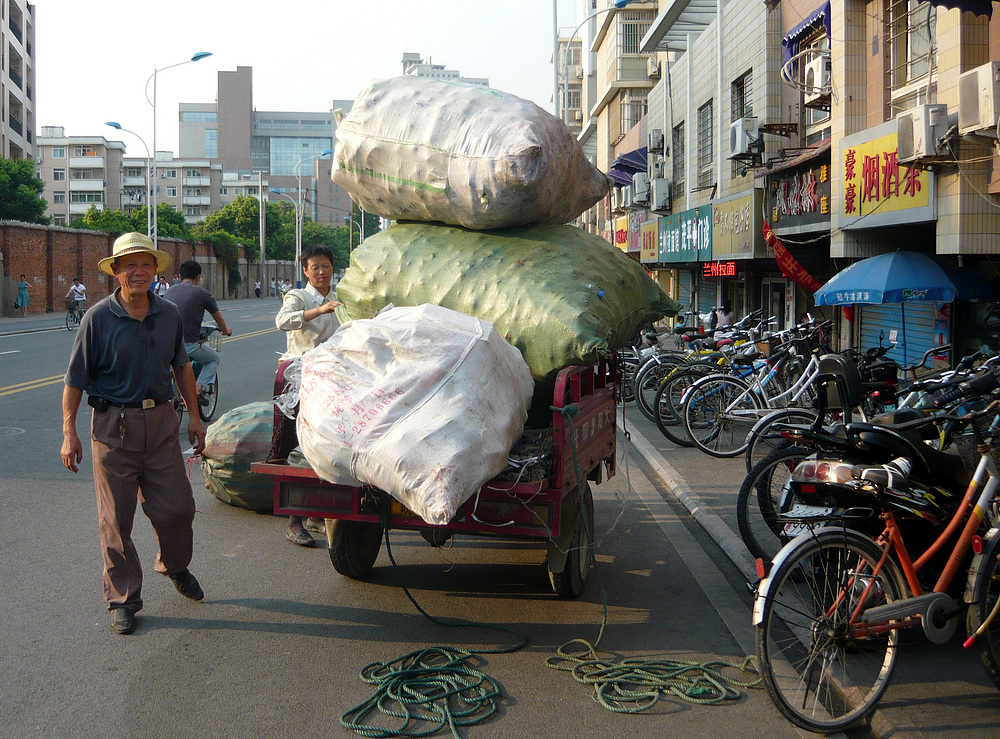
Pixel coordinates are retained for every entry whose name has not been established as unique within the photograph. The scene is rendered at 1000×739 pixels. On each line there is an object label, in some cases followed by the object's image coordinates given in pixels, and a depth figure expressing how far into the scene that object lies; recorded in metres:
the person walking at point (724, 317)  17.00
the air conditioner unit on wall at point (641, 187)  28.62
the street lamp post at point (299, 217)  60.86
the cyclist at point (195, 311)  9.52
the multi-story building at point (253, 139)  152.88
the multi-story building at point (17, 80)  53.06
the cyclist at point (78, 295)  30.75
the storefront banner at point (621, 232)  37.72
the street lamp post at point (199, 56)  38.34
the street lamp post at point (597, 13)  31.33
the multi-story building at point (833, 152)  9.23
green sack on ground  6.89
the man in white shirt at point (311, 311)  6.44
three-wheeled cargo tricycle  4.28
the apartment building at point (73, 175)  99.62
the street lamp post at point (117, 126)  45.91
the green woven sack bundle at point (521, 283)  4.80
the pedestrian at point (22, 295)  35.34
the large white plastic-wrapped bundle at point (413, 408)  3.79
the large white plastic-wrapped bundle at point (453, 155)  5.16
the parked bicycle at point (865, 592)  3.59
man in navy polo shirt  4.61
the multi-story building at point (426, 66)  137.19
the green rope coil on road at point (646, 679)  3.83
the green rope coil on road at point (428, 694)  3.58
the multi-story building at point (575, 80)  66.19
